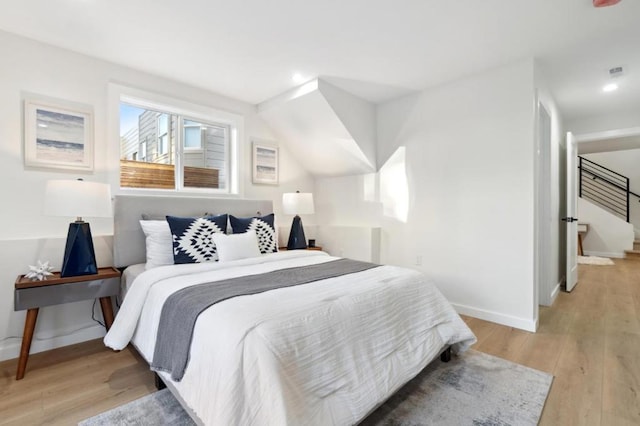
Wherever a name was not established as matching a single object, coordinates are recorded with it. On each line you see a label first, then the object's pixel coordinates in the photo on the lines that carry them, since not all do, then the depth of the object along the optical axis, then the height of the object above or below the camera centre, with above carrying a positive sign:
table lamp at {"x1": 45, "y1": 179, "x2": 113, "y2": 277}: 2.11 +0.02
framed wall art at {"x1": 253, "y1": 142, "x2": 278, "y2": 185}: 3.91 +0.66
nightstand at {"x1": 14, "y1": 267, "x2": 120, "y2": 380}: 2.00 -0.57
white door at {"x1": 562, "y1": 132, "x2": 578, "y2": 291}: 3.79 +0.06
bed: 1.18 -0.63
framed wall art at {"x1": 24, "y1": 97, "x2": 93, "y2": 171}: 2.38 +0.65
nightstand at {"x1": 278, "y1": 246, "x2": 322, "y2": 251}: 3.96 -0.47
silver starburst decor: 2.10 -0.43
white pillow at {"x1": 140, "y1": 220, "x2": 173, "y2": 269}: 2.50 -0.26
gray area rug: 1.58 -1.09
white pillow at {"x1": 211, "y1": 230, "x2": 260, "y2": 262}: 2.58 -0.30
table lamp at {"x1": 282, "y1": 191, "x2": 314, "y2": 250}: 3.80 +0.04
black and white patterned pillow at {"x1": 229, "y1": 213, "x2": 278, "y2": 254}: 2.98 -0.16
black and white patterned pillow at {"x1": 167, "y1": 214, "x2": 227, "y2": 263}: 2.49 -0.23
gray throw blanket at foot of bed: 1.46 -0.49
